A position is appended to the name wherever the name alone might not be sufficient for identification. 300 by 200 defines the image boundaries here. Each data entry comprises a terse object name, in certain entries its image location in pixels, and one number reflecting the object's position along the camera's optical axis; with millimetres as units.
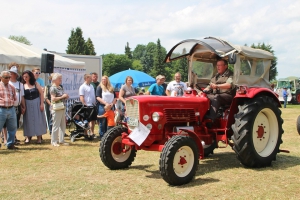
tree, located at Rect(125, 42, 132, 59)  111938
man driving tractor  5992
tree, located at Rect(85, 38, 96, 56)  73894
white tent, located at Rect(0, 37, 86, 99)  11955
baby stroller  9352
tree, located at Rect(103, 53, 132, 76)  93375
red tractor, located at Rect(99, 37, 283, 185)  5062
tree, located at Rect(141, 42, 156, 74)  128625
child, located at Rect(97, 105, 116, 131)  9219
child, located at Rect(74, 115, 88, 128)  9358
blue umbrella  20609
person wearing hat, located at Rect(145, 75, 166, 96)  9516
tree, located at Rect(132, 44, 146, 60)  144000
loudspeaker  10591
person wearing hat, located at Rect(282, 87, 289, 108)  26031
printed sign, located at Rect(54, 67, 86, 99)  13113
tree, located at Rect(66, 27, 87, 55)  72125
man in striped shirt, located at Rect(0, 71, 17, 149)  7656
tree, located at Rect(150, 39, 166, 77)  76688
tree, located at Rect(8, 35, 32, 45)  79381
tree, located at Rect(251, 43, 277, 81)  49150
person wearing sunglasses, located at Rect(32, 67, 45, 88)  9570
